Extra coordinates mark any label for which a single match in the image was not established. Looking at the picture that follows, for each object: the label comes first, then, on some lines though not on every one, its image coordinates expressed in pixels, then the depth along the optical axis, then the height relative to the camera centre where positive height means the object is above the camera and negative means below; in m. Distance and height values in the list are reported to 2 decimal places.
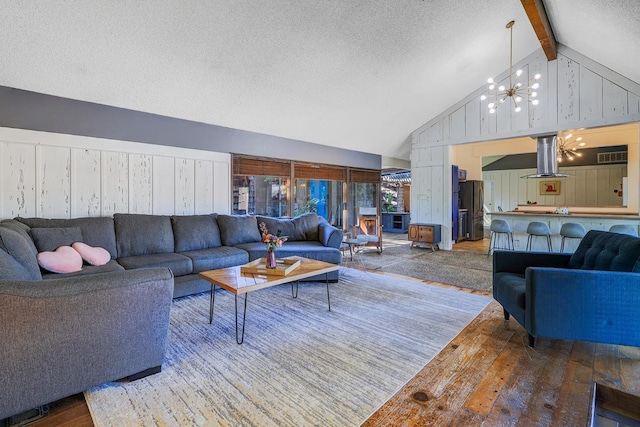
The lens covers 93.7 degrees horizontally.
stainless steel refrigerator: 8.56 +0.21
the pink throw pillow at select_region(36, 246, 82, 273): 2.72 -0.43
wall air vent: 8.35 +1.55
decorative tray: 2.75 -0.53
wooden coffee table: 2.44 -0.58
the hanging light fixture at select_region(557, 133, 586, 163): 7.27 +1.78
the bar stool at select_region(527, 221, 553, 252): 5.48 -0.31
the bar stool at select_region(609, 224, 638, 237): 4.66 -0.27
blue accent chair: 2.04 -0.62
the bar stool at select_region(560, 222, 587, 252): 5.08 -0.32
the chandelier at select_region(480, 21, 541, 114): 5.13 +2.42
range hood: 5.80 +1.09
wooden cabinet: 6.82 -0.51
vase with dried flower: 2.91 -0.32
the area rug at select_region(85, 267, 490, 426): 1.64 -1.06
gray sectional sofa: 1.45 -0.60
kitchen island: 4.99 -0.16
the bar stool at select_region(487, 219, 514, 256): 5.92 -0.38
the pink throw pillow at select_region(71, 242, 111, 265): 3.07 -0.41
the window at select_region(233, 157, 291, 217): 5.35 +0.50
